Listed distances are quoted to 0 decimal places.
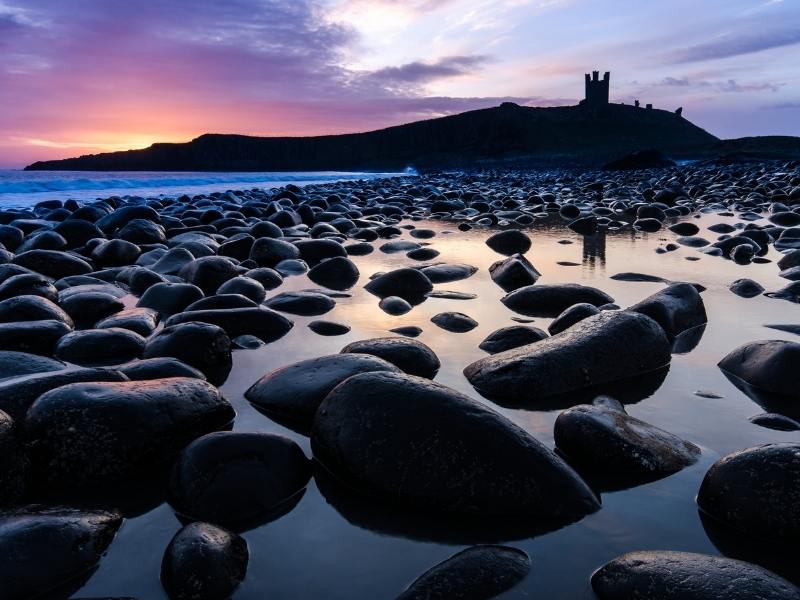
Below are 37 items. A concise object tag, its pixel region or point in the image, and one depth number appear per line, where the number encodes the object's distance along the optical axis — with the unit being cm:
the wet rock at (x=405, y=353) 262
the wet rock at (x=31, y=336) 289
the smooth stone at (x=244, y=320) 324
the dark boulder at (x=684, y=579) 122
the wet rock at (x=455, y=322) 333
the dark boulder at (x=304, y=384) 220
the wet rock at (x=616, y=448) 178
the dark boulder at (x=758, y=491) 148
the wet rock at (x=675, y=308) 320
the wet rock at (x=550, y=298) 370
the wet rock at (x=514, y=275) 448
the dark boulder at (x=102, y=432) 173
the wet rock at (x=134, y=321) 329
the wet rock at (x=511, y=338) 294
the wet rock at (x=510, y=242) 627
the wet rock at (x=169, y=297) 381
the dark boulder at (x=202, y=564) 128
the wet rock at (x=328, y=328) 330
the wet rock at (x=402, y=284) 420
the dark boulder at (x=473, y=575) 126
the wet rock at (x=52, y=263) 499
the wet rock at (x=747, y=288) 405
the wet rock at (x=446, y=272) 470
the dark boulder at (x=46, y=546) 129
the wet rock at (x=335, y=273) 472
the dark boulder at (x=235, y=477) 160
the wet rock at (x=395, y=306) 371
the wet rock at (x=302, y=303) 376
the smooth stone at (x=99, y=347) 286
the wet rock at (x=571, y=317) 321
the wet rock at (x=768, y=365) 239
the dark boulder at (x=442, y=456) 161
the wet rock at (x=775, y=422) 209
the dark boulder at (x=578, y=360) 242
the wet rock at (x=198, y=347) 275
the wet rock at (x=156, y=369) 231
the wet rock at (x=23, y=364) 231
